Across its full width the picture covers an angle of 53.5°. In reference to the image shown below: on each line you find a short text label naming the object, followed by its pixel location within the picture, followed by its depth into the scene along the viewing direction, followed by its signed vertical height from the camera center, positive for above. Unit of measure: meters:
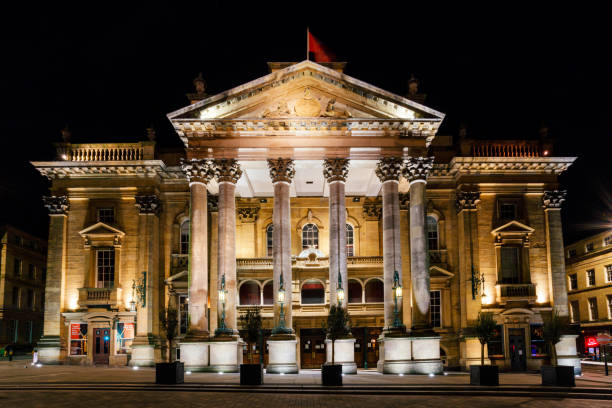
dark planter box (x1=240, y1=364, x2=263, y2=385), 25.20 -2.57
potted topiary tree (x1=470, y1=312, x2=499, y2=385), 24.89 -2.69
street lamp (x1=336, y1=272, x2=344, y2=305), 32.94 +0.93
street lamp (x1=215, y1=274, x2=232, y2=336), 33.28 -0.55
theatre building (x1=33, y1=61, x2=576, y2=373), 34.19 +5.00
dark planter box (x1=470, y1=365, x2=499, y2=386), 24.88 -2.70
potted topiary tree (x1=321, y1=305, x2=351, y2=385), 25.02 -1.00
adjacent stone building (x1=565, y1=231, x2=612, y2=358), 57.12 +2.21
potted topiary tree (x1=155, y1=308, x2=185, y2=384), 25.31 -2.49
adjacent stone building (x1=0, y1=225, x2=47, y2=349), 60.22 +2.94
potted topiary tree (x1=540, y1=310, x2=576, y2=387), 24.69 -2.75
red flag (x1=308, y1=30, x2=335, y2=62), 36.16 +15.29
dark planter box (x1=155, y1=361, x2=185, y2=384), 25.31 -2.49
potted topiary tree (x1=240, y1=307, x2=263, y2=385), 25.22 -2.19
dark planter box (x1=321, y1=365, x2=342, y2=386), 24.97 -2.62
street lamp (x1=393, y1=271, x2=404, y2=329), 33.12 +0.66
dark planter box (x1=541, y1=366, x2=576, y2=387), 24.69 -2.76
